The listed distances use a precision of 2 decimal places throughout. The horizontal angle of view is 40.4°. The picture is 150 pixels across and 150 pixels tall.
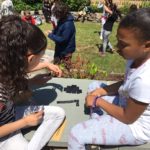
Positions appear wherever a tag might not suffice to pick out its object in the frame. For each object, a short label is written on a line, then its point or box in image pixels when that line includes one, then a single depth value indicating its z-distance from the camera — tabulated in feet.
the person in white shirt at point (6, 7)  18.12
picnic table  6.09
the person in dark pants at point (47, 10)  24.82
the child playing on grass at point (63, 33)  11.26
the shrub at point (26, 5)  26.46
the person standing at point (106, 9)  17.05
